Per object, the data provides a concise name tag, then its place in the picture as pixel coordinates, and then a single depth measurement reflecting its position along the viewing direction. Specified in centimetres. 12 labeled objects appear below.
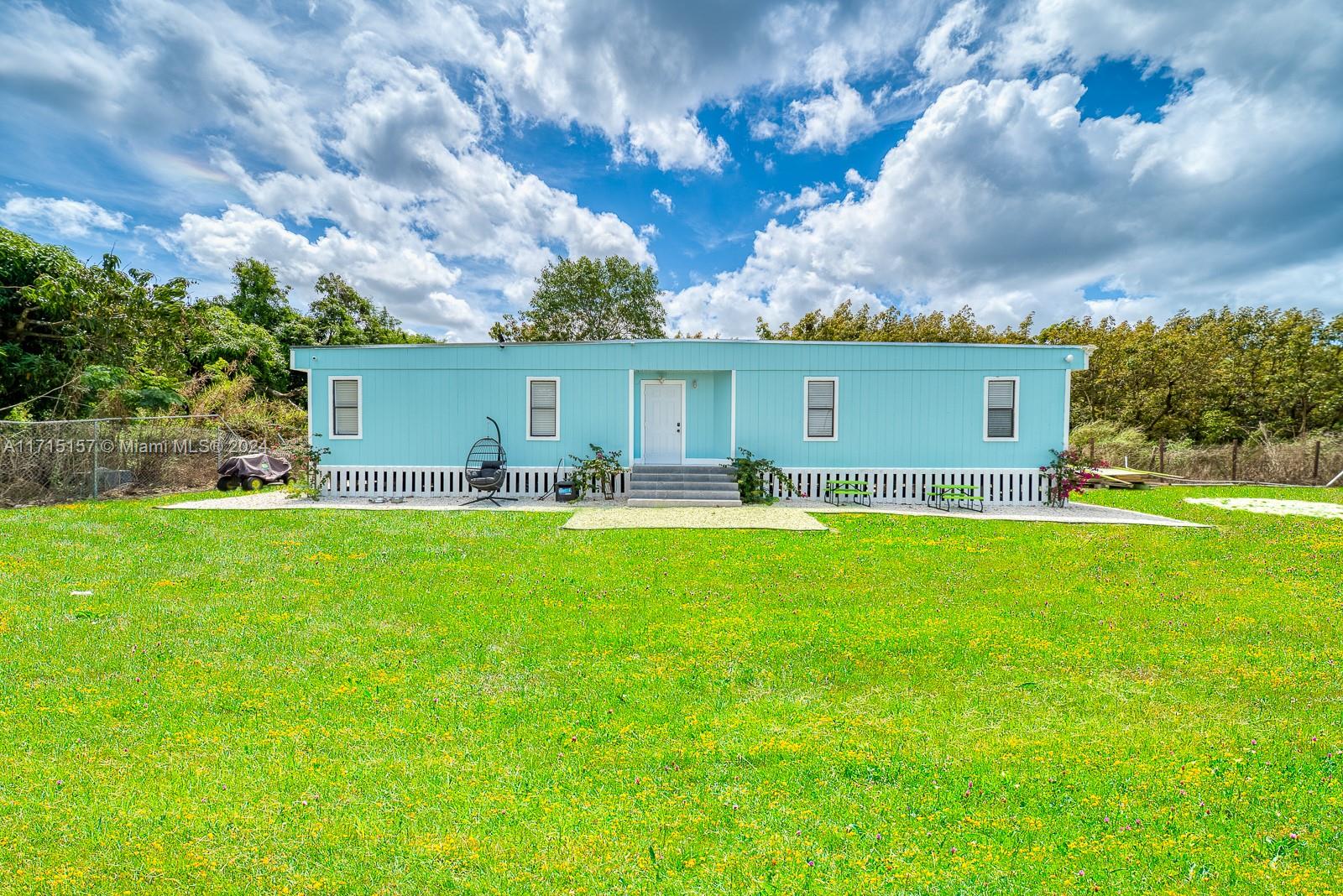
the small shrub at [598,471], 1176
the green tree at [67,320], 1270
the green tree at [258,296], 2427
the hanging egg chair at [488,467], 1127
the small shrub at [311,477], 1173
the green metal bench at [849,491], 1174
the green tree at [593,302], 2892
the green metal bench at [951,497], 1143
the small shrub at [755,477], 1154
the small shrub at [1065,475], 1140
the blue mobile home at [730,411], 1180
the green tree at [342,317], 2841
